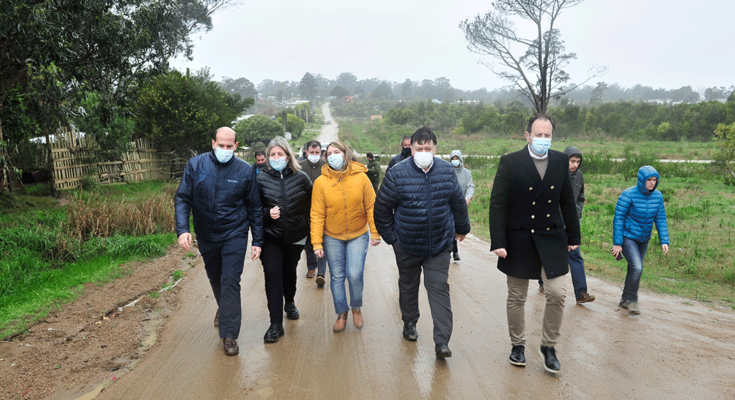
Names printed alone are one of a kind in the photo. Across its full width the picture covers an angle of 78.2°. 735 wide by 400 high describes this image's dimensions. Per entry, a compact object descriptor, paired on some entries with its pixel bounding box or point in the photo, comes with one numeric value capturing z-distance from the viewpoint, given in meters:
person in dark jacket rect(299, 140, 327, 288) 6.84
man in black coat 3.86
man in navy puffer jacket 4.14
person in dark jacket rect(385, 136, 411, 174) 7.84
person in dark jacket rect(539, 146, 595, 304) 5.71
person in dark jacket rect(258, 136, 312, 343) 4.67
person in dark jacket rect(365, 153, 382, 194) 12.07
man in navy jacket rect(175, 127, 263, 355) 4.29
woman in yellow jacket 4.68
